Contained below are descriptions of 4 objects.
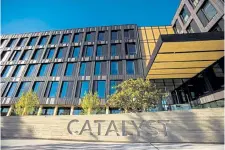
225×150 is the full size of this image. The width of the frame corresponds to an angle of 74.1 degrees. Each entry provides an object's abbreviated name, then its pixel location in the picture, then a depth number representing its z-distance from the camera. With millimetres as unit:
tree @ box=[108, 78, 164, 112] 14320
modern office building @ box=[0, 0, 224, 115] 13770
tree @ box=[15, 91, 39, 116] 19266
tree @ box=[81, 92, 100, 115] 20500
